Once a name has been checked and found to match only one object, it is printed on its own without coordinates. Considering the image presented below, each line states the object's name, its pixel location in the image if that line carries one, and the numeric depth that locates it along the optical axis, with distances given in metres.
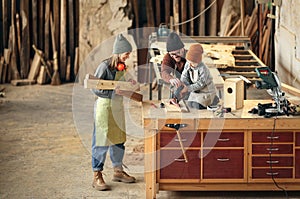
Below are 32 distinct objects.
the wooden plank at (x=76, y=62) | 13.44
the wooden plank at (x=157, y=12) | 13.30
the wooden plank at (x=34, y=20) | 13.37
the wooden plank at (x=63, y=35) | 13.37
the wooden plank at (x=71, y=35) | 13.49
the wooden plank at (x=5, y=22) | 13.35
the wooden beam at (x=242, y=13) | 12.23
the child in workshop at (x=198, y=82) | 7.48
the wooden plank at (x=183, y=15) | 13.14
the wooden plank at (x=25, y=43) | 13.36
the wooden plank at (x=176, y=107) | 7.30
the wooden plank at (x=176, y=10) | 13.09
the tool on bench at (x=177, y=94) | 7.70
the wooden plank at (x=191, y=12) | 13.21
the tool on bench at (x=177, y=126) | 7.03
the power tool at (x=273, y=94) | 7.19
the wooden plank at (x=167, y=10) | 13.26
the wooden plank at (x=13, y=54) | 13.38
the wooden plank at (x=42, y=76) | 13.32
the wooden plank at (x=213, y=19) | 13.12
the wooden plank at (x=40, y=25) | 13.46
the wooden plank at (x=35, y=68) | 13.43
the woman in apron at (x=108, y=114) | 7.54
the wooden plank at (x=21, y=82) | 13.24
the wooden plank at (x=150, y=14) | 13.27
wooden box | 7.43
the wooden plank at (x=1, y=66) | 13.40
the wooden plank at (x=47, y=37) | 13.47
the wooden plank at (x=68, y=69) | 13.59
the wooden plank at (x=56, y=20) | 13.43
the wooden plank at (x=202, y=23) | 13.18
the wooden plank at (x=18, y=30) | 13.33
